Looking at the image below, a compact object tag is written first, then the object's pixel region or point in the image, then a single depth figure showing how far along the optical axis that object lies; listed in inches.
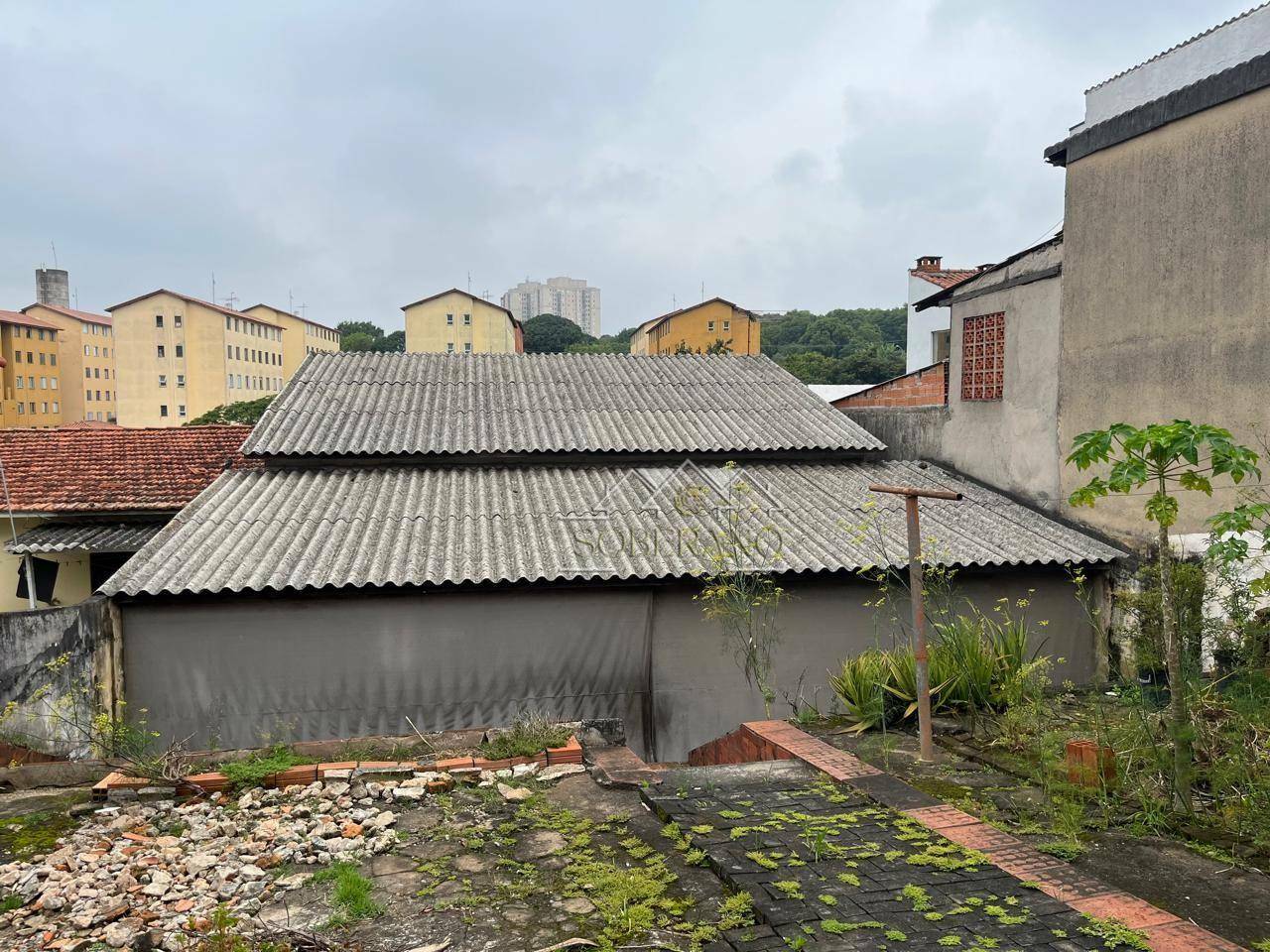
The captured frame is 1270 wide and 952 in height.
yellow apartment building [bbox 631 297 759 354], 2358.5
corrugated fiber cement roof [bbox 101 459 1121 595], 366.6
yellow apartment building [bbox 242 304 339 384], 3361.2
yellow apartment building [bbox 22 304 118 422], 3075.8
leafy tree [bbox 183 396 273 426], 2048.5
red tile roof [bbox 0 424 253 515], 518.9
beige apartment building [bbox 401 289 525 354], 2573.8
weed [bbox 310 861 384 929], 173.9
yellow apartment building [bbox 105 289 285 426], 2647.6
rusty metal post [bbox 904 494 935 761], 251.9
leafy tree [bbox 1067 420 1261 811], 185.3
